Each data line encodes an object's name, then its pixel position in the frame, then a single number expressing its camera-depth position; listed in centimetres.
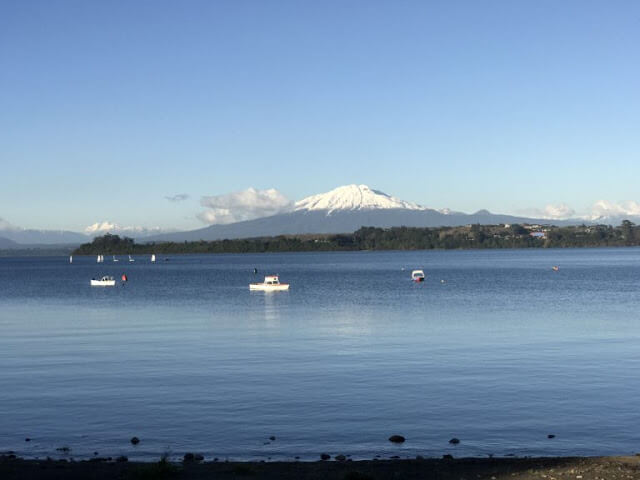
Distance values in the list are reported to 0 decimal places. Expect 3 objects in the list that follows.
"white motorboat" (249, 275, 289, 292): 10578
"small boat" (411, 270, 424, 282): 12444
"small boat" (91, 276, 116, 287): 12582
